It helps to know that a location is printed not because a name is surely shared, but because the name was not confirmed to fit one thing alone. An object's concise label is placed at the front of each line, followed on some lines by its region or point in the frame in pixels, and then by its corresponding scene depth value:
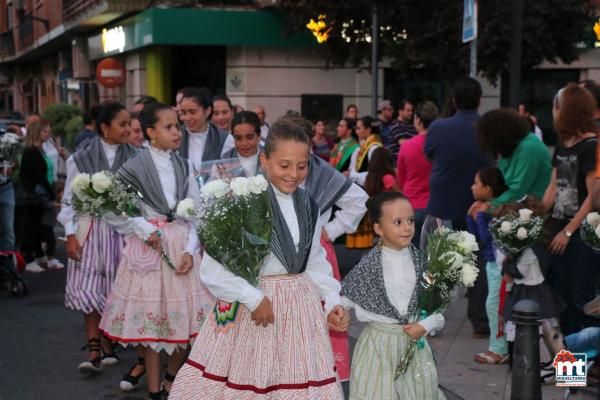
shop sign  22.13
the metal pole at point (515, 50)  8.83
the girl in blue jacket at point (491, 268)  6.79
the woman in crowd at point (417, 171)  8.72
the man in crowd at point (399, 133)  11.98
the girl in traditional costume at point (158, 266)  5.79
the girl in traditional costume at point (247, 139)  6.00
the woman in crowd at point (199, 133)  6.89
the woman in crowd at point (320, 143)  13.56
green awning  18.27
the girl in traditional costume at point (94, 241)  6.71
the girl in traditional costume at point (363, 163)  10.27
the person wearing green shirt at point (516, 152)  6.68
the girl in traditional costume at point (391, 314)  4.68
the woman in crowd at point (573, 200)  6.12
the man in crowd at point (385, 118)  13.61
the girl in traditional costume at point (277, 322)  4.22
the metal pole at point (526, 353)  4.95
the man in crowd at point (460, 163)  7.66
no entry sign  20.53
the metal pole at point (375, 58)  15.49
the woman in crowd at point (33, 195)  11.08
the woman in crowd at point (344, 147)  11.45
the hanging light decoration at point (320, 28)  17.89
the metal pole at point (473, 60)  9.21
